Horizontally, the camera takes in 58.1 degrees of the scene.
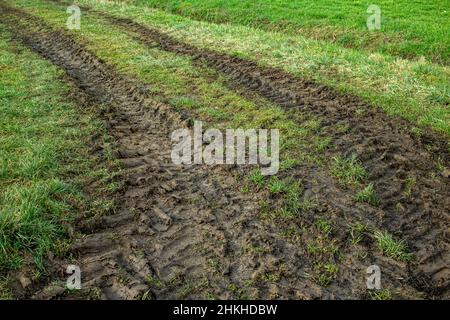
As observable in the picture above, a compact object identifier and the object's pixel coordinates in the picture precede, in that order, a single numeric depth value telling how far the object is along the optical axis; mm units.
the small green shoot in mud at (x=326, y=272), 4160
